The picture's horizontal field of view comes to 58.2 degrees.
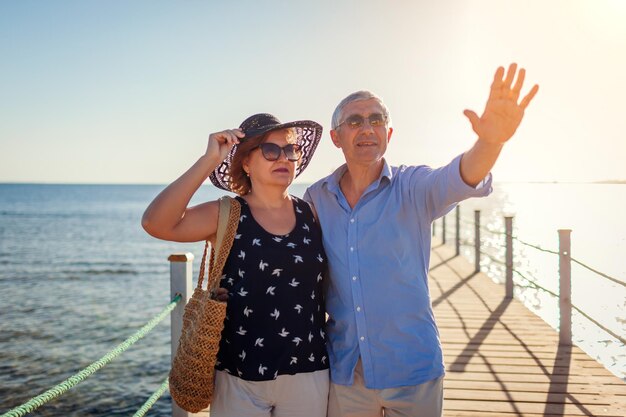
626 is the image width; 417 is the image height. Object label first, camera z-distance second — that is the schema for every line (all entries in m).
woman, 2.20
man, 2.29
